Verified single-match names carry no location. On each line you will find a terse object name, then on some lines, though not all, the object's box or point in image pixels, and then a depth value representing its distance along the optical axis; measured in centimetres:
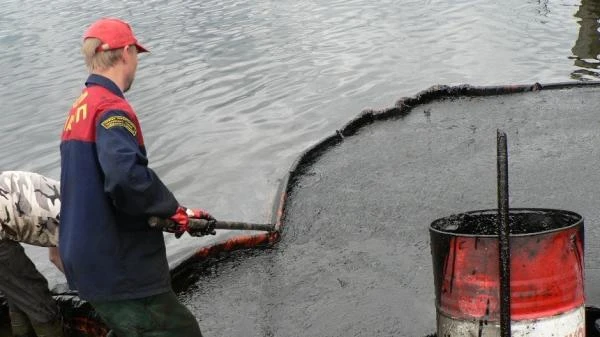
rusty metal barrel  311
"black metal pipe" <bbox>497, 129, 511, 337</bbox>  287
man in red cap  317
